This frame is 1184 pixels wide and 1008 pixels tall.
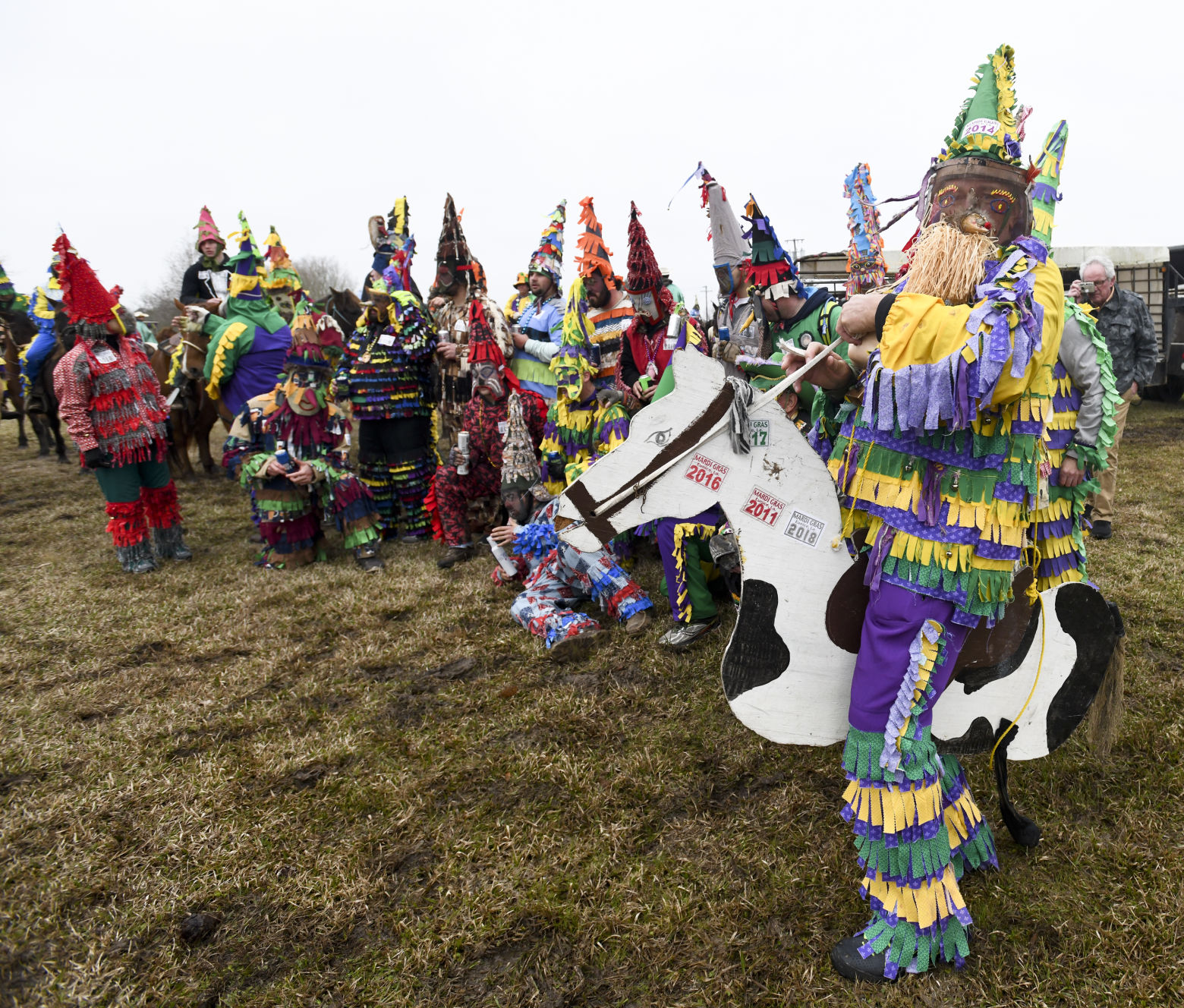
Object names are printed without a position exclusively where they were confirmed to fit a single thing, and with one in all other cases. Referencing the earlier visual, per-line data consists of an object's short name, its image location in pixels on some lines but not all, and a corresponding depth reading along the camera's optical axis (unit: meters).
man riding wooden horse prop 1.74
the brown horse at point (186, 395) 8.42
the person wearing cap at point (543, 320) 6.47
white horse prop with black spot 2.01
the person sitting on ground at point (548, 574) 4.23
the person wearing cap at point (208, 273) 8.44
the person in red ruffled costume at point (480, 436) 5.68
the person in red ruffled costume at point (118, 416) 5.35
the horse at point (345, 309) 10.05
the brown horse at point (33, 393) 10.01
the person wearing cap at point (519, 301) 8.27
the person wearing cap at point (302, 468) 5.70
